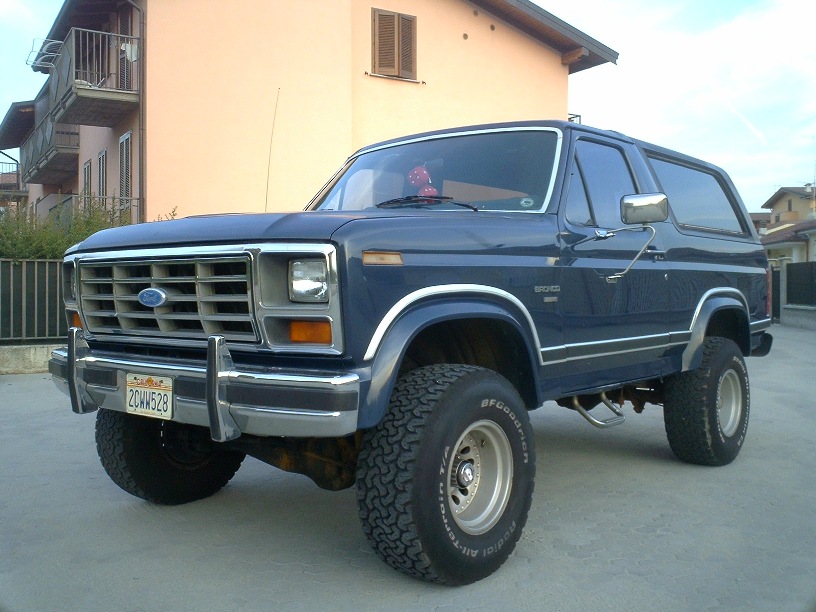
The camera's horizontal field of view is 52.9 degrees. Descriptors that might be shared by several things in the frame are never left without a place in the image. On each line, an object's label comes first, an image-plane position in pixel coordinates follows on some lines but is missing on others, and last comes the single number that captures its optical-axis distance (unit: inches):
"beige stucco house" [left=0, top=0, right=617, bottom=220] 591.5
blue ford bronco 119.1
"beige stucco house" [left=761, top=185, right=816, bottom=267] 1383.5
